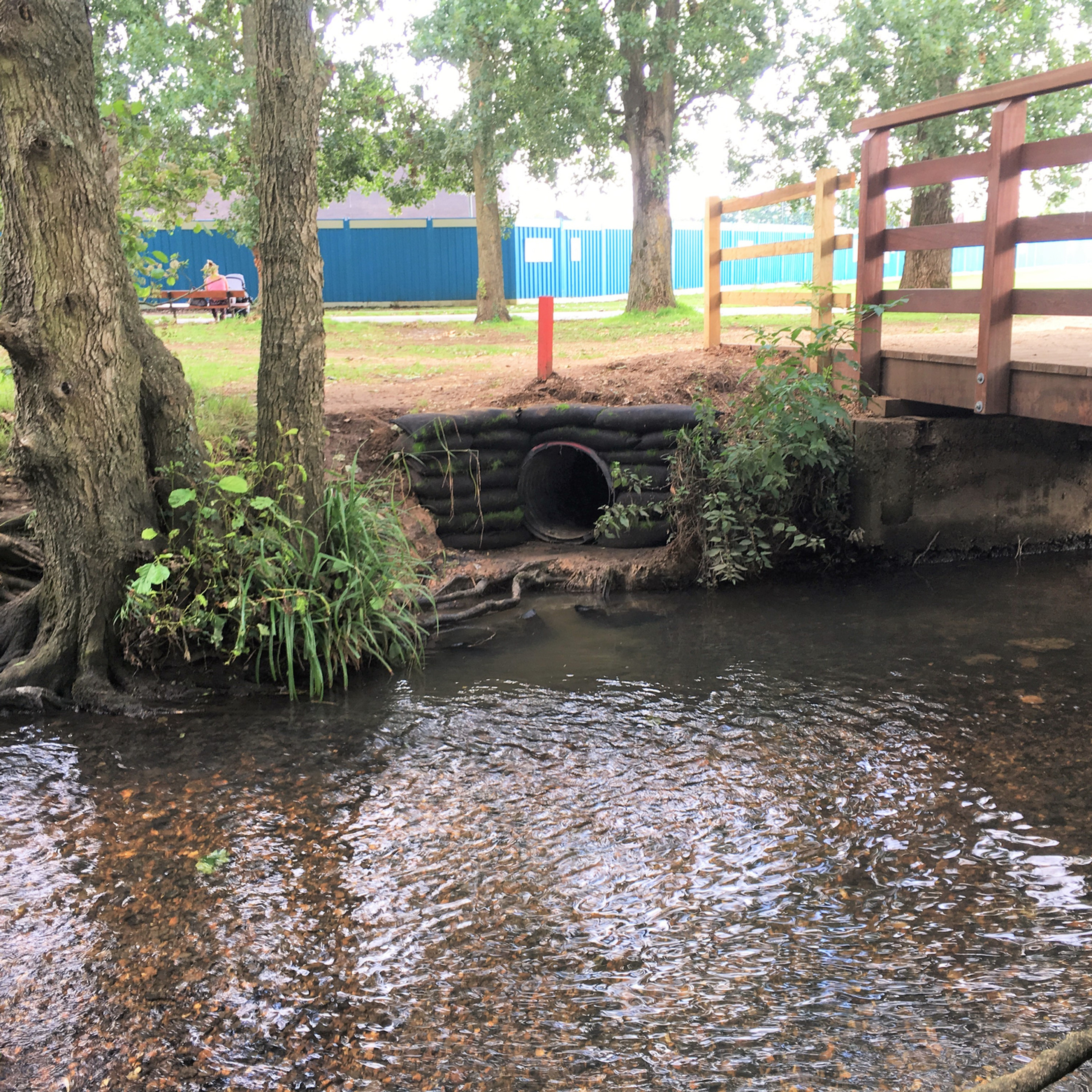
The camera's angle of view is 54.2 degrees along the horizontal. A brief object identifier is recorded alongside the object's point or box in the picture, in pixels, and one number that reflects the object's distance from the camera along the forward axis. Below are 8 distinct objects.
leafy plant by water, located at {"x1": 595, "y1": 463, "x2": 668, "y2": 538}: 7.69
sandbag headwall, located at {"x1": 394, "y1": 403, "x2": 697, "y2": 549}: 7.65
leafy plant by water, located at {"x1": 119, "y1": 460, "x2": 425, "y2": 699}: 5.38
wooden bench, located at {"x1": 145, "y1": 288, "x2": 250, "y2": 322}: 20.31
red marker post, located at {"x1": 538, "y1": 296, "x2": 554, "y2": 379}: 8.59
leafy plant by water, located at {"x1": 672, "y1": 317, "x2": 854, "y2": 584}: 7.45
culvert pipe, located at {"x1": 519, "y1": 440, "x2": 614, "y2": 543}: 8.02
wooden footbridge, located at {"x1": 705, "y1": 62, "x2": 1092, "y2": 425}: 6.11
